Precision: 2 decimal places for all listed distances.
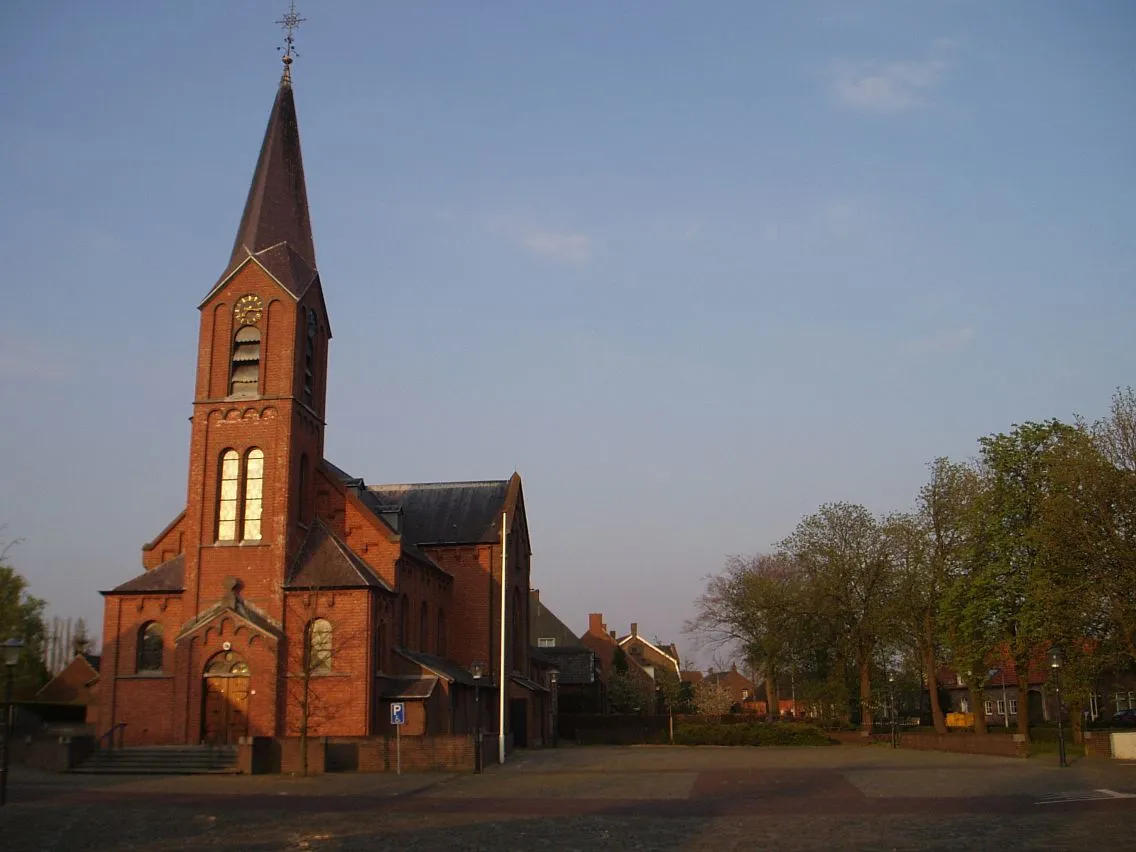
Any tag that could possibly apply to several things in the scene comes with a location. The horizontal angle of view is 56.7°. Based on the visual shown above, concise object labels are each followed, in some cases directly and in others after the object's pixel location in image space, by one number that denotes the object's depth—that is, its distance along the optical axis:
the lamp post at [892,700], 53.75
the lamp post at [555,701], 59.83
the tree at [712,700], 86.50
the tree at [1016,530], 41.91
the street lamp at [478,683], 48.96
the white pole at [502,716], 38.97
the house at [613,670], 90.12
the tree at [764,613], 64.88
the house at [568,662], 79.50
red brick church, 39.19
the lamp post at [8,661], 24.56
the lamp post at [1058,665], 34.94
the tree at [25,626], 33.65
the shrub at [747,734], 59.72
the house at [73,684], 62.72
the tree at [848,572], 59.34
